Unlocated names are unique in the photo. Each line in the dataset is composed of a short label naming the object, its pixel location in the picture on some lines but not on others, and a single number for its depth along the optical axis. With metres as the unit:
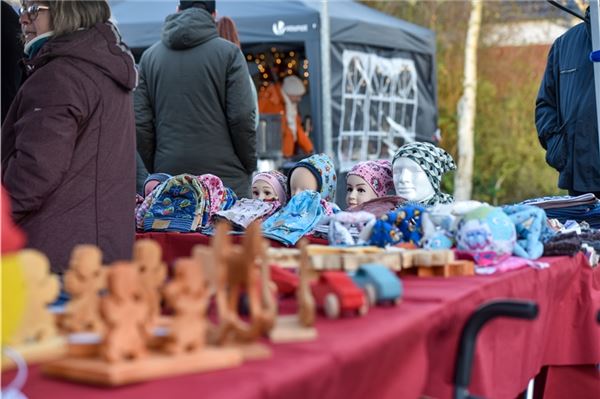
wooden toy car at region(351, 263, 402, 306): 1.84
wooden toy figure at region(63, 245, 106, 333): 1.39
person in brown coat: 2.51
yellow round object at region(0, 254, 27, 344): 1.33
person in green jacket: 5.20
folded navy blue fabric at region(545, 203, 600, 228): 3.91
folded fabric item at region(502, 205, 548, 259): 2.85
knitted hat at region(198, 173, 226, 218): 4.46
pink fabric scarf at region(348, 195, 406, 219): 3.83
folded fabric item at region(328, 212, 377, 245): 2.95
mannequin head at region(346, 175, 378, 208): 4.24
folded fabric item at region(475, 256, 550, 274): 2.58
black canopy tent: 8.98
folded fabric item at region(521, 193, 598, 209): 3.90
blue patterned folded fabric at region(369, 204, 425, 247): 2.76
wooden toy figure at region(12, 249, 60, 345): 1.37
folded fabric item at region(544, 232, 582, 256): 3.05
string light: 9.75
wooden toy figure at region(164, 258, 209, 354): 1.34
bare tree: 15.20
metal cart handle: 1.90
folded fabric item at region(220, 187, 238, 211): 4.52
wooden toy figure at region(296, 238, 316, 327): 1.57
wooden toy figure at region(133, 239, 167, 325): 1.46
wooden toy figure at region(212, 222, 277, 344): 1.44
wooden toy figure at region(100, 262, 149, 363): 1.27
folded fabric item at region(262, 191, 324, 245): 3.89
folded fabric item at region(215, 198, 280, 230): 4.27
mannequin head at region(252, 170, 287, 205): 4.54
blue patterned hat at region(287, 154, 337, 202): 4.42
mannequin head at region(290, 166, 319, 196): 4.41
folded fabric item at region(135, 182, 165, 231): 4.54
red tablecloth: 1.29
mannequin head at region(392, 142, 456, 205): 3.97
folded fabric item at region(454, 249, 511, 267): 2.63
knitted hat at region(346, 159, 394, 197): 4.25
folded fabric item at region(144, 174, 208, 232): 4.38
